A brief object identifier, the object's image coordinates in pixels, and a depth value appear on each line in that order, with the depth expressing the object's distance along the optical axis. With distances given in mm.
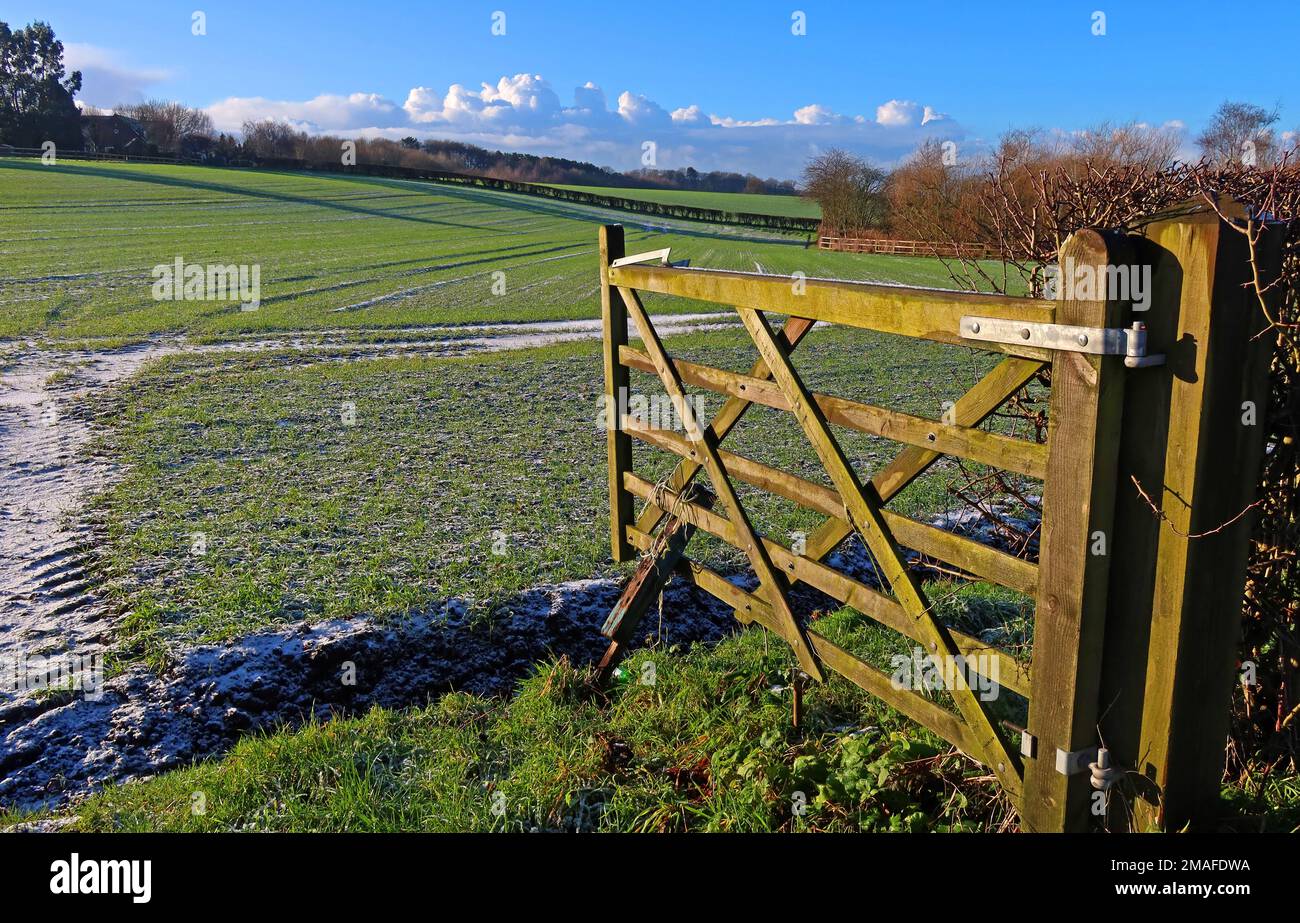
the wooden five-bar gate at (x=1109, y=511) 2613
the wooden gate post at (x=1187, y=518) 2592
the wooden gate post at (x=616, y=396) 5719
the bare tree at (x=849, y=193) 66562
